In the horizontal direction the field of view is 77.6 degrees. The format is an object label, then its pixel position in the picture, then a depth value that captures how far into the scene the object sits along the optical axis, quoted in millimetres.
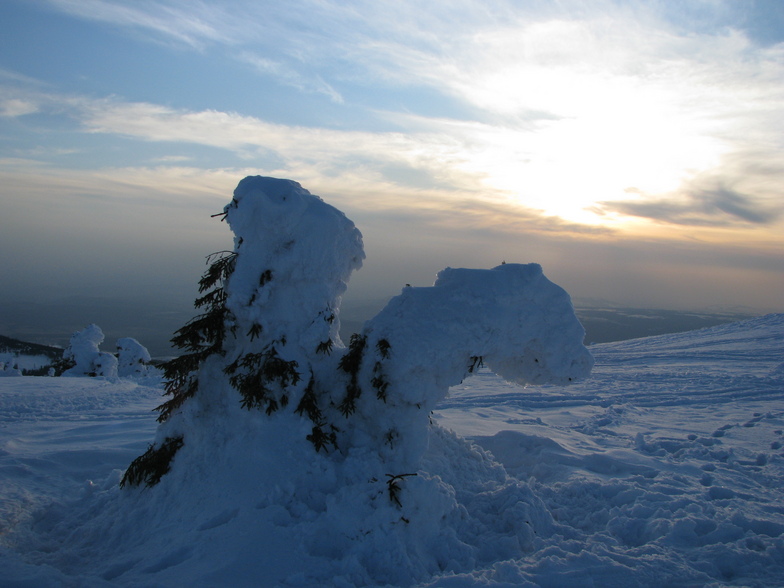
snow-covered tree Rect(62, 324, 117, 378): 28766
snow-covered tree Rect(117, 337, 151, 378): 30062
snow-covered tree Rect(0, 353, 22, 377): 26688
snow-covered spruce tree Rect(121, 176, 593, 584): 5719
